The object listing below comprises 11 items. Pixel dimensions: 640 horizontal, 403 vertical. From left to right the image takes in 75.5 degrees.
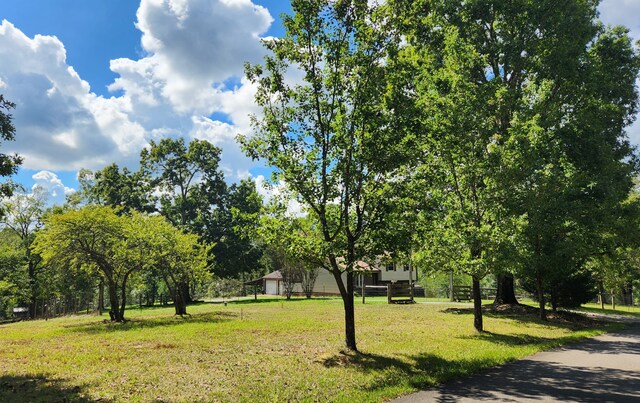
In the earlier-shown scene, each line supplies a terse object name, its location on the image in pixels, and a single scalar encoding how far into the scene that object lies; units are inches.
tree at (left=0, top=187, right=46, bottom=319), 1750.7
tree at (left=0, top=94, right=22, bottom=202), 486.0
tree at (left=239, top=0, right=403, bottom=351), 438.9
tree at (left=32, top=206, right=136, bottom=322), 840.3
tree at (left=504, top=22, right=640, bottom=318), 727.1
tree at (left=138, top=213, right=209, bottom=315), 932.0
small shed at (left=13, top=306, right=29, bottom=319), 2321.6
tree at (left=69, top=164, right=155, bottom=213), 1971.0
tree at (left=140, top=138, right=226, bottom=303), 2018.9
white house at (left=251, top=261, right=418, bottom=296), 2286.5
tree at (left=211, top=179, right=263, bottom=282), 1893.5
